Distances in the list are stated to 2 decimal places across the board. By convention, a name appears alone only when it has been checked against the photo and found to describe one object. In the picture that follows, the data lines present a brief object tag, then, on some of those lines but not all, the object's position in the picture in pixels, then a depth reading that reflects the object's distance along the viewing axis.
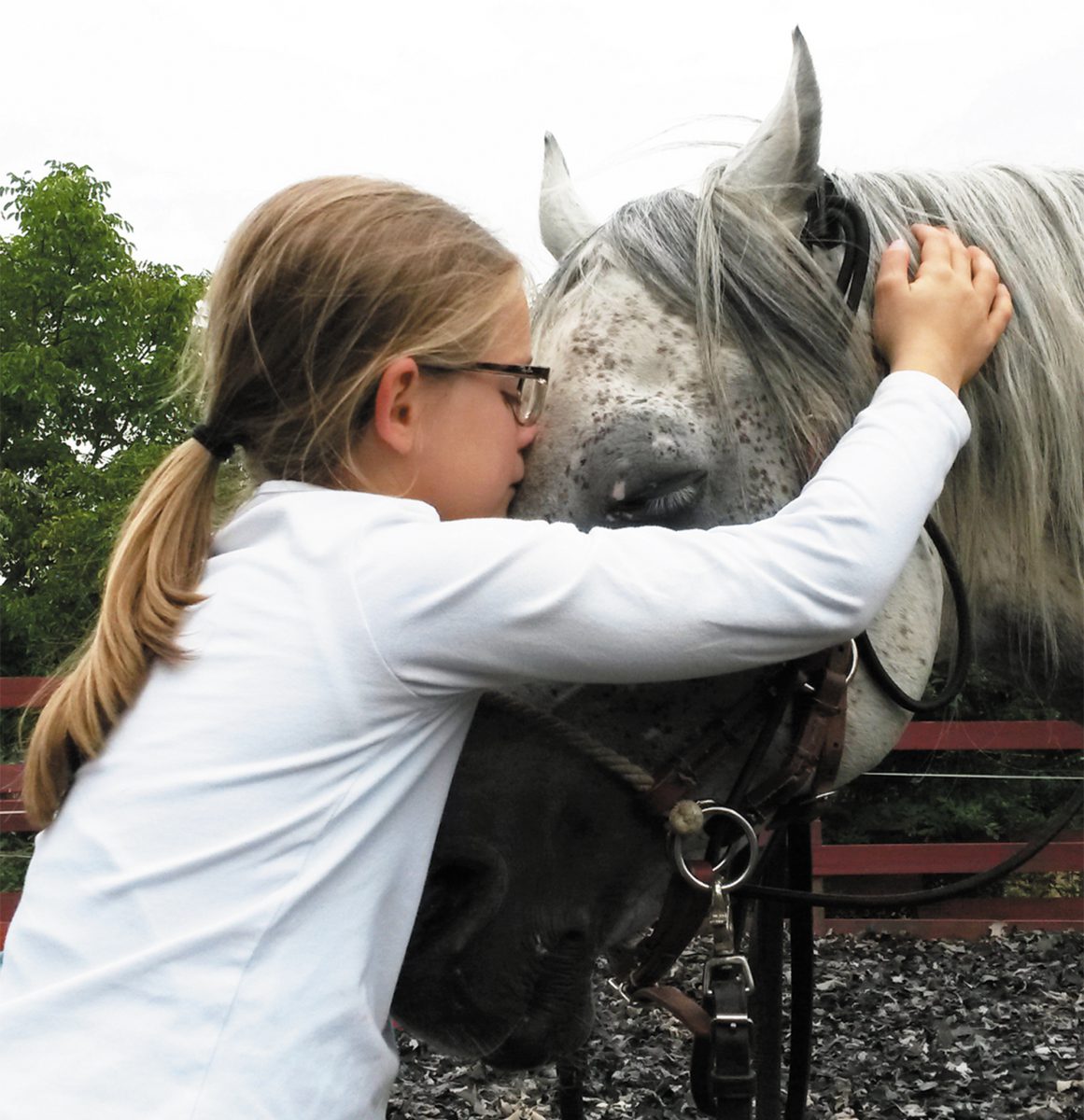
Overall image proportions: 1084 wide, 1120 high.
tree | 12.21
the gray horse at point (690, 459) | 1.47
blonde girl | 1.11
